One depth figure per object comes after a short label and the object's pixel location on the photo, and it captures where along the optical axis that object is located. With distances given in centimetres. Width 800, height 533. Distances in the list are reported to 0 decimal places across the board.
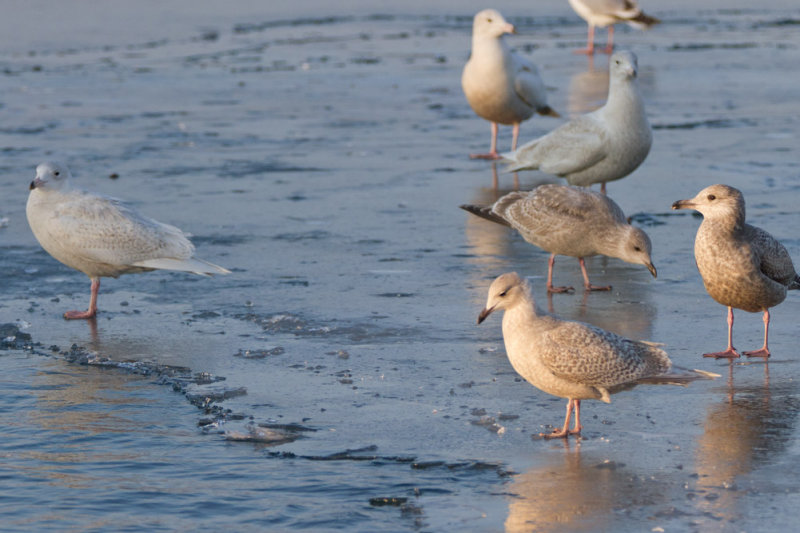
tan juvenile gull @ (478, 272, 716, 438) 1251
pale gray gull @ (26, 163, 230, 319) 1769
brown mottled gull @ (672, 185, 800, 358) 1517
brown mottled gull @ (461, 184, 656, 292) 1792
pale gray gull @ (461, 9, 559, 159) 3073
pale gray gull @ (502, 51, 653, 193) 2342
